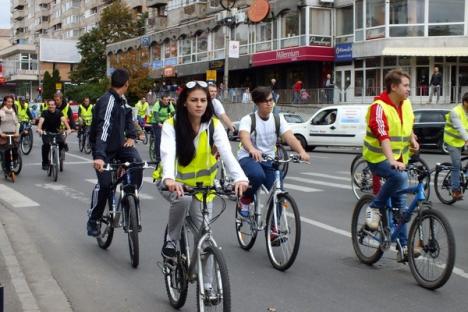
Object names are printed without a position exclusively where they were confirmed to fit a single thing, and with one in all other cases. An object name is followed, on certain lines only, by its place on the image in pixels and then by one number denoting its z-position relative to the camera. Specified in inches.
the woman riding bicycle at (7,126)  531.5
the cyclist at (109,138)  277.9
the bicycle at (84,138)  830.8
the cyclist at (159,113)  614.9
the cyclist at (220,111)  412.8
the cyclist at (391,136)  242.7
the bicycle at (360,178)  442.3
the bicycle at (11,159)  537.3
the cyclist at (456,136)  392.8
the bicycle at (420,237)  217.0
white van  880.3
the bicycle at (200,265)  165.2
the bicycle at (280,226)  247.1
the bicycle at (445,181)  406.3
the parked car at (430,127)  836.0
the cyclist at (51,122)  551.8
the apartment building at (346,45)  1381.6
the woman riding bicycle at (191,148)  185.0
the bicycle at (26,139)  792.3
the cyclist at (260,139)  271.0
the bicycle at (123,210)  254.2
